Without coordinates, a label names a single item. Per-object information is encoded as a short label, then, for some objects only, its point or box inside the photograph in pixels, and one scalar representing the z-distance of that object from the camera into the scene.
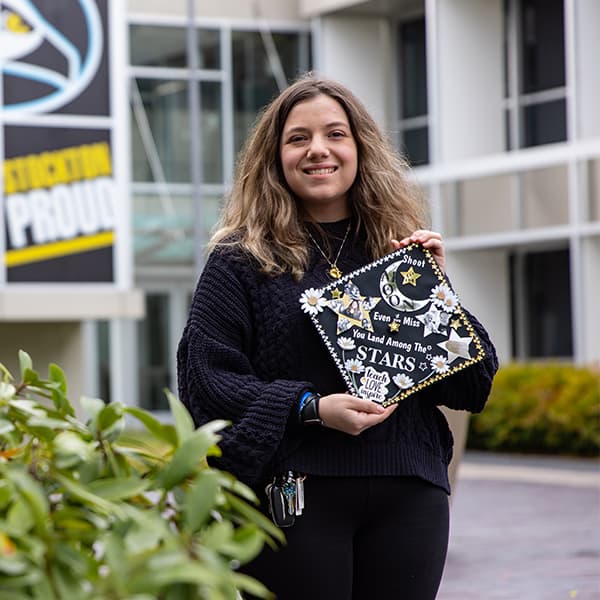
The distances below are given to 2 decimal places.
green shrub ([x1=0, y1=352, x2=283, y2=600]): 1.74
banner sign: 19.08
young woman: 3.01
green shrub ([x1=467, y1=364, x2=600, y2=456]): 17.75
